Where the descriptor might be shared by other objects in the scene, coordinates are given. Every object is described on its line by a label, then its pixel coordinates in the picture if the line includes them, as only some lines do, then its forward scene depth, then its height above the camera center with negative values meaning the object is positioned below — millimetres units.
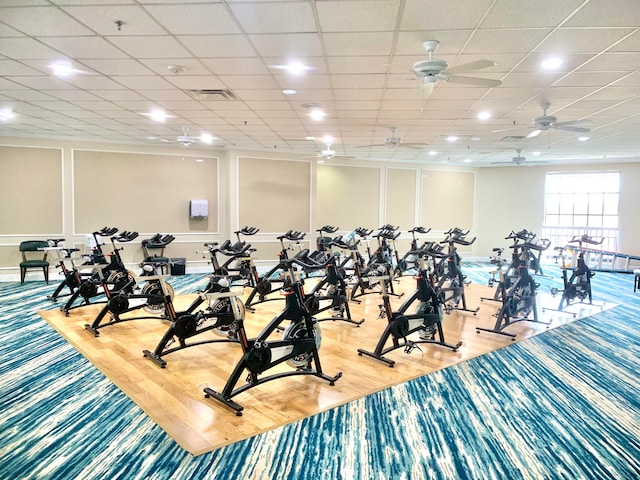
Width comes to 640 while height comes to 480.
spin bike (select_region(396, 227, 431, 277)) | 8000 -933
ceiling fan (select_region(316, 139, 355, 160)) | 8822 +1689
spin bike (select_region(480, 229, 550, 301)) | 5156 -610
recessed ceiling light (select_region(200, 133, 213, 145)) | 8234 +1654
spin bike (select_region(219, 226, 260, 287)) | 5730 -788
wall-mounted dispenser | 9648 +168
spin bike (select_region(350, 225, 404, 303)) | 6441 -816
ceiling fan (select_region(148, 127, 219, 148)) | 7457 +1625
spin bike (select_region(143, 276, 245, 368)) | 3969 -1133
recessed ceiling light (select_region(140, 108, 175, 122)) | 6184 +1598
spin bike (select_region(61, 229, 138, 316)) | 5504 -901
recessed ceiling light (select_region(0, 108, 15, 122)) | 6322 +1586
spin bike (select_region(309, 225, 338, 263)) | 5770 -521
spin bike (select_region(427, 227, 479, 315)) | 5820 -972
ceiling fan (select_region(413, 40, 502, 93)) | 3364 +1301
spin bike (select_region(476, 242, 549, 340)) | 5102 -1007
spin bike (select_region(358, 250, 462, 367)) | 4000 -1049
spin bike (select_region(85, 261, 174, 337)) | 4934 -1073
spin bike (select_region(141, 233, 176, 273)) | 5395 -731
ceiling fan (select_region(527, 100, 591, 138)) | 5375 +1353
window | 11719 +525
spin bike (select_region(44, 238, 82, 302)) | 5727 -887
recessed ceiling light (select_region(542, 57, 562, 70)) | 3859 +1574
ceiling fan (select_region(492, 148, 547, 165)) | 9490 +1509
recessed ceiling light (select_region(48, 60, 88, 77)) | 4199 +1558
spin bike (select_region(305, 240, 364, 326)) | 5188 -1006
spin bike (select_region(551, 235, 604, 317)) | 6301 -968
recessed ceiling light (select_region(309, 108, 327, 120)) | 6004 +1619
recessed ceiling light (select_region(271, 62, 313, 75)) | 4090 +1562
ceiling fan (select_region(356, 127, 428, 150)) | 7238 +1427
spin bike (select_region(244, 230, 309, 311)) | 5841 -1080
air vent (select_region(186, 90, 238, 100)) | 5117 +1584
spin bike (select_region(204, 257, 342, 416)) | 3074 -1061
